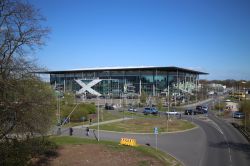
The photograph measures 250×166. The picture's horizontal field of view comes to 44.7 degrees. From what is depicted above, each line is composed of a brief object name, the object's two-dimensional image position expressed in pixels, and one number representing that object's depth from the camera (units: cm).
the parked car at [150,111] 7769
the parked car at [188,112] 7831
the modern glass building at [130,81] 12494
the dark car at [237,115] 7100
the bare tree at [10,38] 1521
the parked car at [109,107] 9036
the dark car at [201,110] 8212
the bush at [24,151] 1758
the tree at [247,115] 4703
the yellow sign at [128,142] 3503
